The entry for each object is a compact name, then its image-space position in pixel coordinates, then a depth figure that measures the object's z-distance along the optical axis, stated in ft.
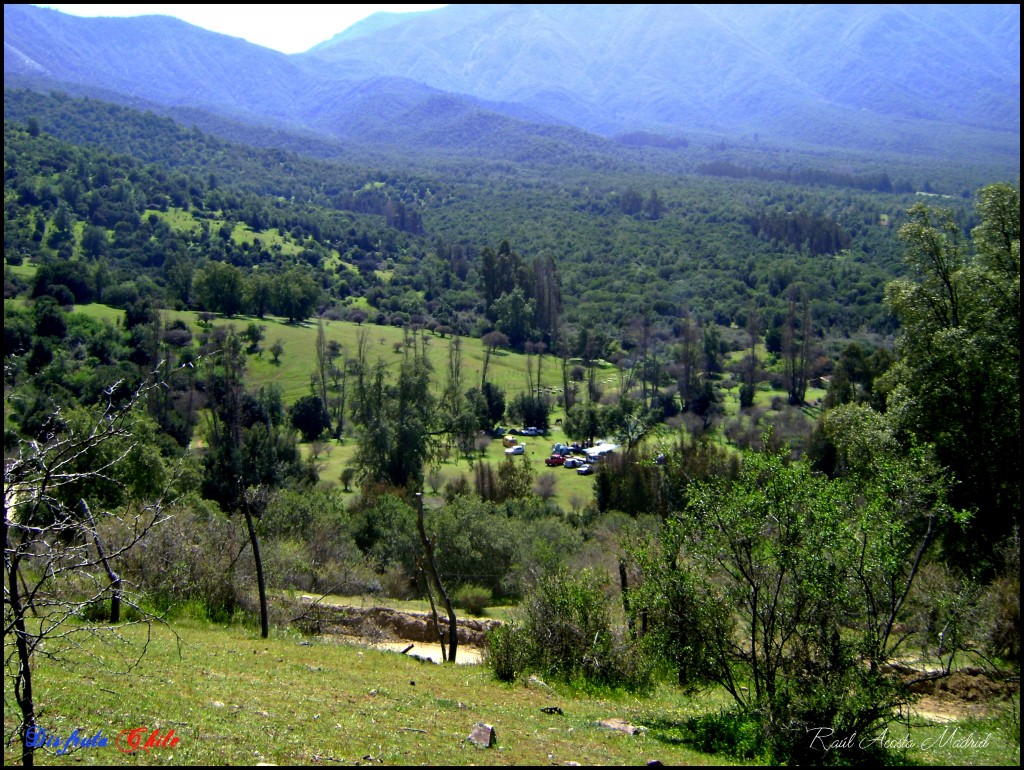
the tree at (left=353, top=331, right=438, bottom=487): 143.54
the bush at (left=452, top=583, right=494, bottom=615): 80.64
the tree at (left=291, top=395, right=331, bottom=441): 192.95
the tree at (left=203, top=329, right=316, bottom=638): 126.52
